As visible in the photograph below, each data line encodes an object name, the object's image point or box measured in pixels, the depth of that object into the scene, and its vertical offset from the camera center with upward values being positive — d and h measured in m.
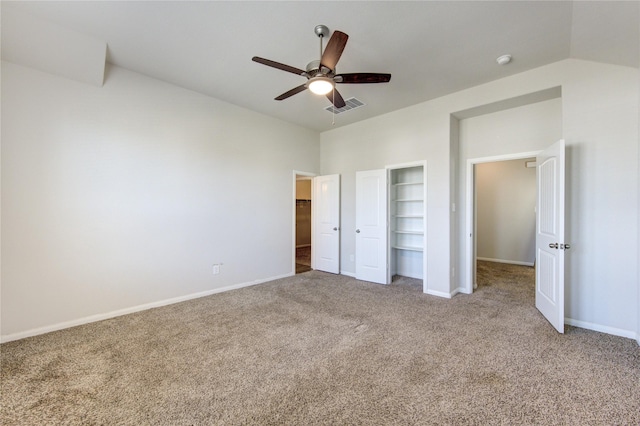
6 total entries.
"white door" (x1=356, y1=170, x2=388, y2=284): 4.80 -0.27
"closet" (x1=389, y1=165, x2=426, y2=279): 5.02 -0.20
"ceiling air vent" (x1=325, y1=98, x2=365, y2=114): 4.22 +1.74
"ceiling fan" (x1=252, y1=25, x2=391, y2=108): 2.30 +1.28
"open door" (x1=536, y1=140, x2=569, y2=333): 2.80 -0.28
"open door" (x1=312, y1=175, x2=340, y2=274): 5.52 -0.25
